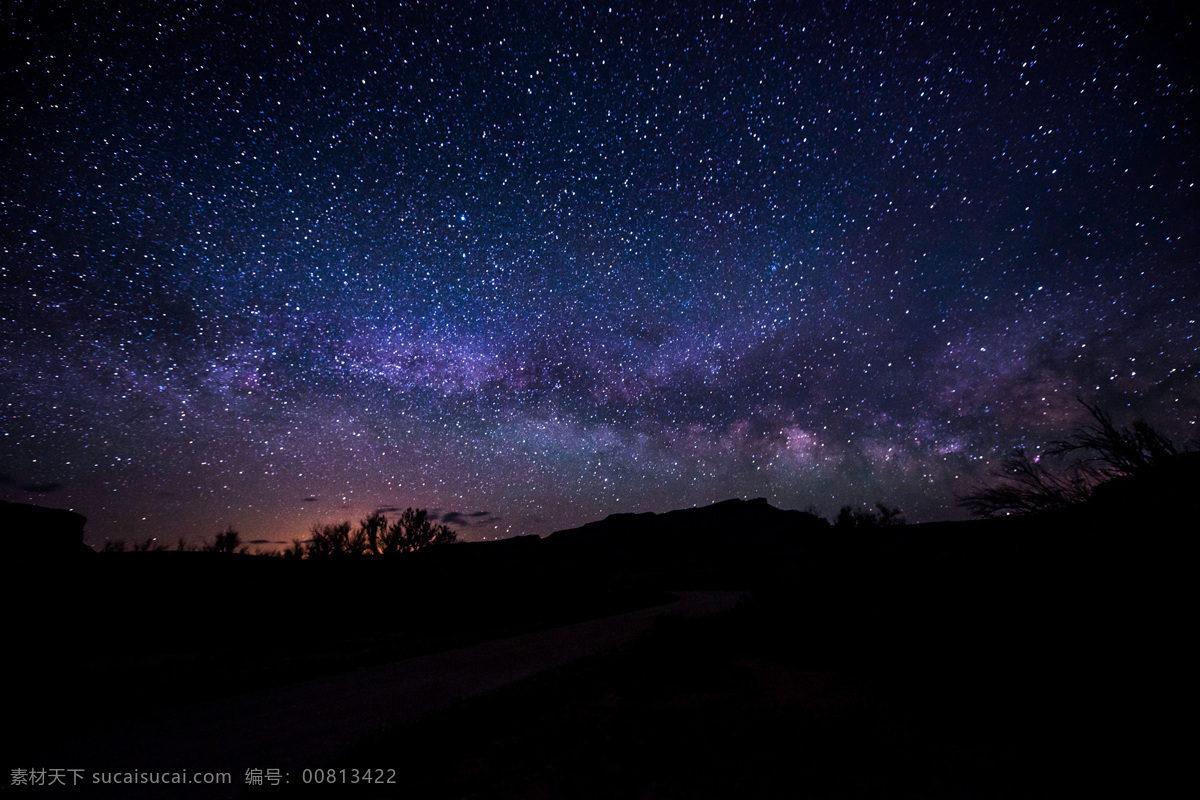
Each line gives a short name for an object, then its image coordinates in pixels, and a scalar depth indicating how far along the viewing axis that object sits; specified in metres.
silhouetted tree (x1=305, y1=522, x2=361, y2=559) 40.09
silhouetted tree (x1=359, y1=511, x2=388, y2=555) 40.28
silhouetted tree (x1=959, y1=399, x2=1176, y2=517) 5.29
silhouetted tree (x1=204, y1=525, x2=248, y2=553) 32.41
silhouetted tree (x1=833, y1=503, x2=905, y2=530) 17.17
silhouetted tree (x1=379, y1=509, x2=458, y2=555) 40.09
